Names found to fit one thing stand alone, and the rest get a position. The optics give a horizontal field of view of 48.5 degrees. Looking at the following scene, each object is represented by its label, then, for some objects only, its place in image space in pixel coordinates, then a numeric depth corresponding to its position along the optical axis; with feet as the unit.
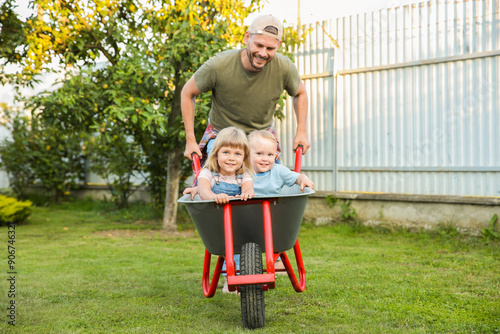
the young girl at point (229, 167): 9.05
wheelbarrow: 7.91
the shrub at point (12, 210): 22.58
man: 10.24
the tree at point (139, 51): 17.69
